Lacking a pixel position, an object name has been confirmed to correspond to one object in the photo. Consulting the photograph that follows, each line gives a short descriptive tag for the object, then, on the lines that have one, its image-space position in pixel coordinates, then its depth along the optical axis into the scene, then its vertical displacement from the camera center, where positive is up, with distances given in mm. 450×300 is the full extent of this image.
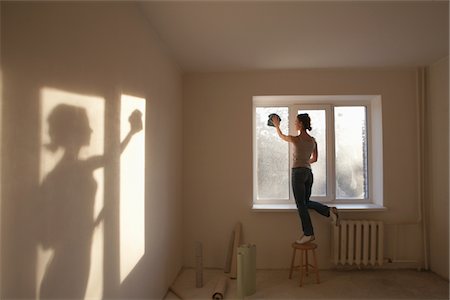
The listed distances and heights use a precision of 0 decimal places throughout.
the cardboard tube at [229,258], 3576 -1171
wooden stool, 3158 -1037
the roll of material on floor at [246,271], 2814 -1075
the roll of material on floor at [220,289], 2875 -1261
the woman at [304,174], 3359 -167
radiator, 3502 -968
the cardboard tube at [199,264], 3107 -1087
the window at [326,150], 3895 +114
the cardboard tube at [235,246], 3402 -1010
